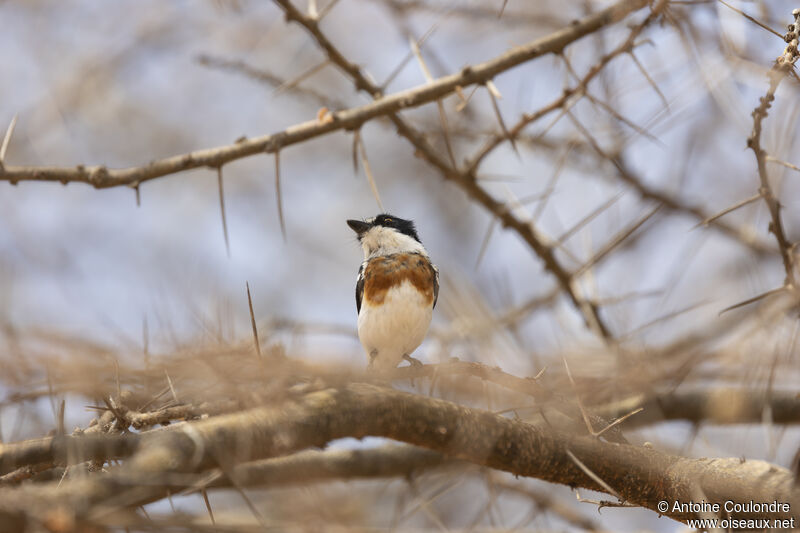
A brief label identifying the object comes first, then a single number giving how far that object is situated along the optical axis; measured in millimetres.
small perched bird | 9922
